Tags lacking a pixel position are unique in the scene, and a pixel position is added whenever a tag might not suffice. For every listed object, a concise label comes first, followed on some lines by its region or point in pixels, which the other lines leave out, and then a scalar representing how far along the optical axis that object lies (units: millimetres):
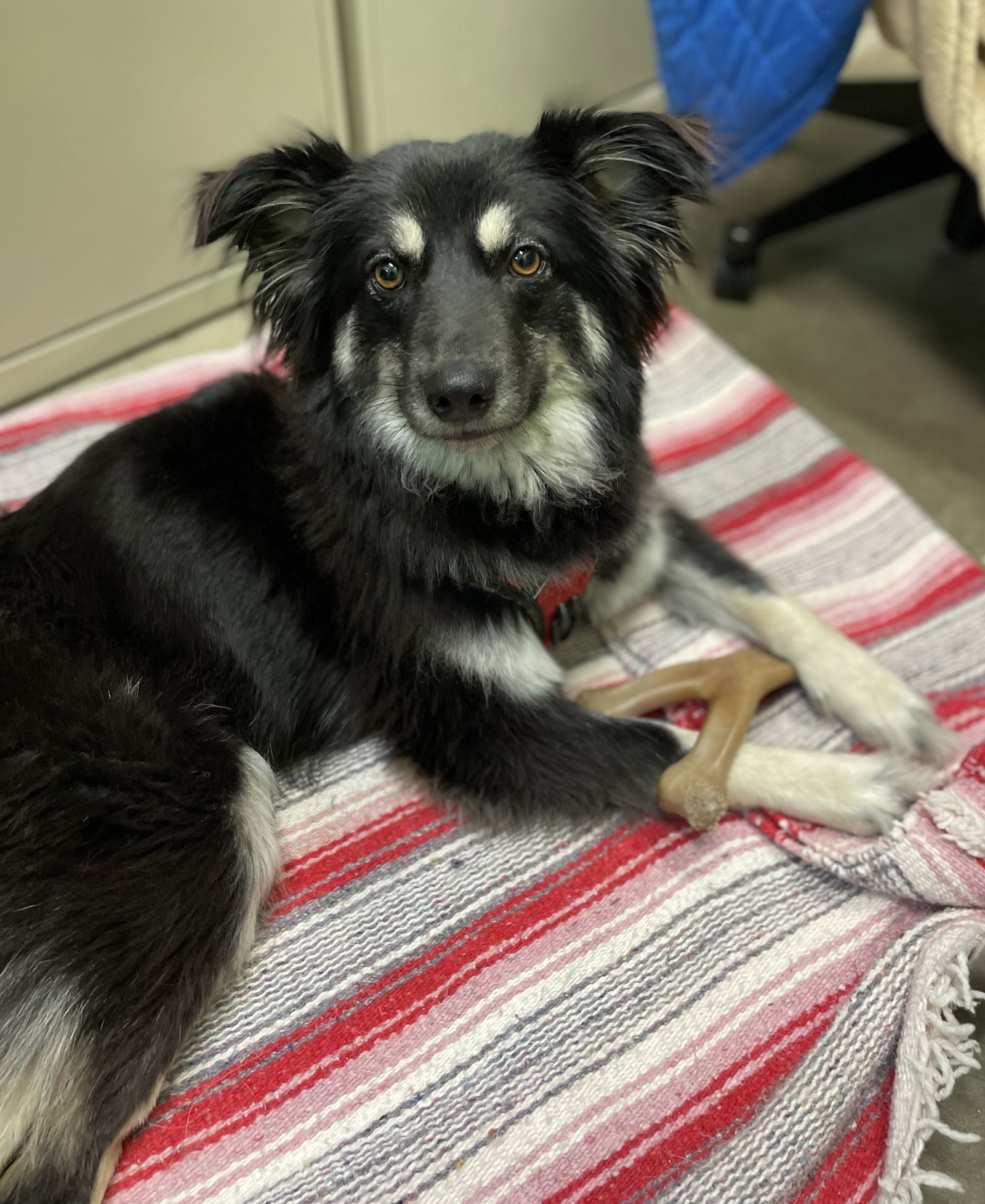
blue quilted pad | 764
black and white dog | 450
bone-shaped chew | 538
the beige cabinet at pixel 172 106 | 774
